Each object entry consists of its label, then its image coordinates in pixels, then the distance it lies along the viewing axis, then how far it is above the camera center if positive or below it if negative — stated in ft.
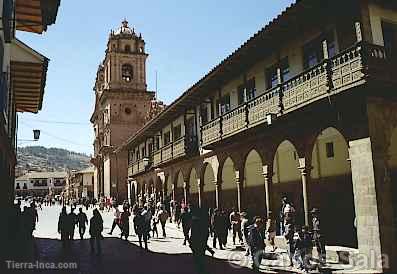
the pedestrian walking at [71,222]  54.75 -2.31
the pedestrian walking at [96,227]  49.16 -2.76
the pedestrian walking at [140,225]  53.93 -3.00
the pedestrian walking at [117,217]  70.10 -2.55
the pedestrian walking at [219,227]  51.03 -3.44
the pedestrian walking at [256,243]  37.52 -4.18
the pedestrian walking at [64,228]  54.03 -3.08
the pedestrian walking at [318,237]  40.06 -3.99
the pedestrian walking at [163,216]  67.72 -2.48
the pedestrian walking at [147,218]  54.70 -2.27
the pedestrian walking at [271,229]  49.80 -3.93
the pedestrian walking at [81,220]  57.21 -2.19
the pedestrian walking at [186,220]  48.47 -2.30
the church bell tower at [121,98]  162.81 +41.87
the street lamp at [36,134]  76.87 +13.15
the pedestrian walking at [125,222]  60.23 -2.83
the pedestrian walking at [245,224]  43.53 -2.83
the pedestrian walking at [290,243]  39.40 -4.38
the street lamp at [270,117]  46.44 +8.84
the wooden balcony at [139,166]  107.34 +10.30
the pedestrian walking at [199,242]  34.36 -3.46
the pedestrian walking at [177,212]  81.70 -2.28
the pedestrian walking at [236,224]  55.00 -3.40
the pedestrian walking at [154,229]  66.45 -4.44
